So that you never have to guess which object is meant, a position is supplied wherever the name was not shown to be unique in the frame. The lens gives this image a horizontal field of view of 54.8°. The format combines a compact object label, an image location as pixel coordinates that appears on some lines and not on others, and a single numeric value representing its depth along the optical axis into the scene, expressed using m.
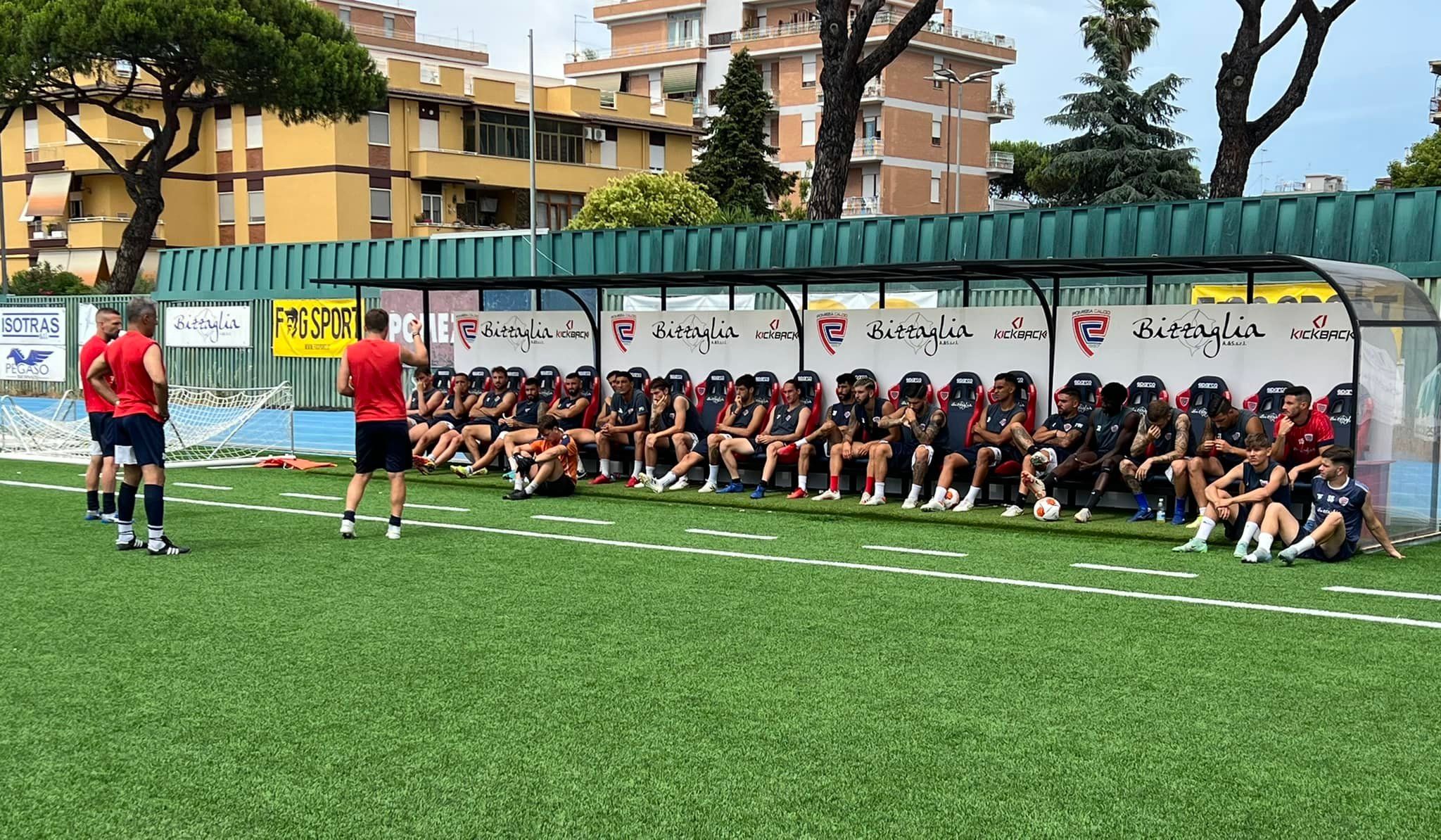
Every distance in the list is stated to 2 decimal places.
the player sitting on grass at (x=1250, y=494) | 10.68
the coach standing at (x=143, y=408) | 10.12
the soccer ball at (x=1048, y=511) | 12.54
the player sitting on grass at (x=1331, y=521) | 10.16
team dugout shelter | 11.19
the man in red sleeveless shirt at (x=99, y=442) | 11.42
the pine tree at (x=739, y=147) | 53.41
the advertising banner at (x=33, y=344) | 26.64
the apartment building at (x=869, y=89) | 69.06
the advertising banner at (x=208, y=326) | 25.55
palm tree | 57.31
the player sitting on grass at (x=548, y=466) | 14.52
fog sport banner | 23.55
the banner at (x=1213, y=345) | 12.62
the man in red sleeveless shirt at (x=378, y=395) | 10.72
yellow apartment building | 53.56
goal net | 18.23
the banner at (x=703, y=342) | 16.19
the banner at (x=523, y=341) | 17.95
